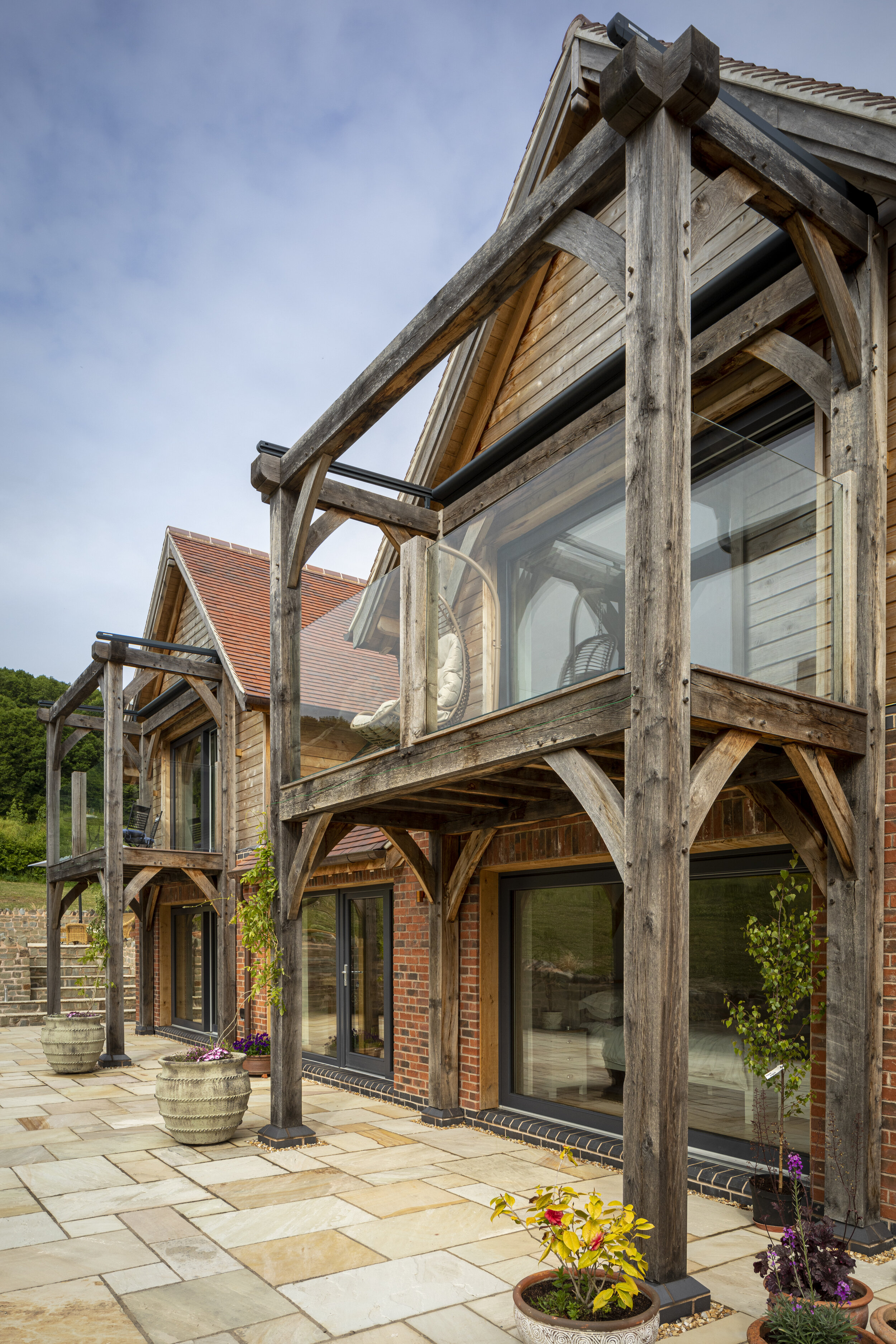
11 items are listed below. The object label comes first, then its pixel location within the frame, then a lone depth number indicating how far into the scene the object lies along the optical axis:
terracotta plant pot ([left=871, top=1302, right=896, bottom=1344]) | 3.15
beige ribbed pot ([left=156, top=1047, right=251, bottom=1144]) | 6.88
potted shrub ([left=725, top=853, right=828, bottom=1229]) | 4.72
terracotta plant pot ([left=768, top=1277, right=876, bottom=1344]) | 3.38
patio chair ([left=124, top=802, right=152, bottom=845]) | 13.52
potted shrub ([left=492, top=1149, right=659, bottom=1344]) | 3.16
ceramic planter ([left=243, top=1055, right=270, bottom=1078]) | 10.02
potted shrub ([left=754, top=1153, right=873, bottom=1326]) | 3.38
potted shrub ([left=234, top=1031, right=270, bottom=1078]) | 10.02
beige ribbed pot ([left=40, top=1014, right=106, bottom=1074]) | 10.39
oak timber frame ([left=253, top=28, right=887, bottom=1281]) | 3.76
